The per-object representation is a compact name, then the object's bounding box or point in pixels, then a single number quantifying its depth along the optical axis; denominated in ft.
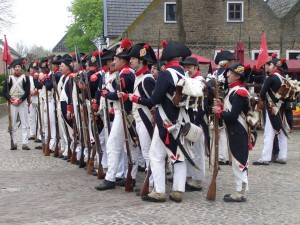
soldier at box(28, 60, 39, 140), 46.88
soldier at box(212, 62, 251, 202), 23.66
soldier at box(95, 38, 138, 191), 26.58
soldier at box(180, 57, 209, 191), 27.04
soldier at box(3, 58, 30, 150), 42.27
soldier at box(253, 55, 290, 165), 34.86
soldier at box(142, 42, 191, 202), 23.22
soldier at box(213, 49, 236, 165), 30.89
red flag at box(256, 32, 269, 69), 26.84
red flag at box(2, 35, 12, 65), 42.22
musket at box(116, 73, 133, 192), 25.73
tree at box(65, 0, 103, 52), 204.95
